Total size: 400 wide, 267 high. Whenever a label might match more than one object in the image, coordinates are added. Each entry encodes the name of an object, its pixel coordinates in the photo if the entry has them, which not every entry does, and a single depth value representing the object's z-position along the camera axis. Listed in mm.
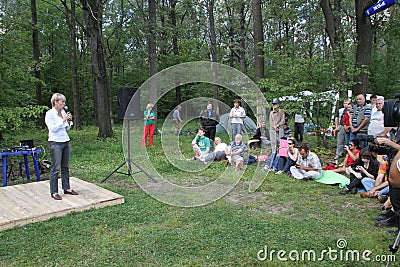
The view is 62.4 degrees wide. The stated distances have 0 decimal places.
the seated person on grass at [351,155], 6000
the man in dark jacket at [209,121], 8727
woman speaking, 4367
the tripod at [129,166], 5791
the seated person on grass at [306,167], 6047
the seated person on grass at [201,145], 7961
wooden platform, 3975
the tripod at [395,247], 2587
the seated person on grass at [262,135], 6844
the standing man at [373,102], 6648
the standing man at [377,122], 6352
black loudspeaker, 5418
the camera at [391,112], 3150
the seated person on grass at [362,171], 5094
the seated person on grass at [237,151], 6845
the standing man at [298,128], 10251
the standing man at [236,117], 7716
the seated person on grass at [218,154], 7773
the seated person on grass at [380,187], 4539
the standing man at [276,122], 7192
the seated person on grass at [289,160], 6402
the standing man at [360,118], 6816
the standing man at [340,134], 7479
